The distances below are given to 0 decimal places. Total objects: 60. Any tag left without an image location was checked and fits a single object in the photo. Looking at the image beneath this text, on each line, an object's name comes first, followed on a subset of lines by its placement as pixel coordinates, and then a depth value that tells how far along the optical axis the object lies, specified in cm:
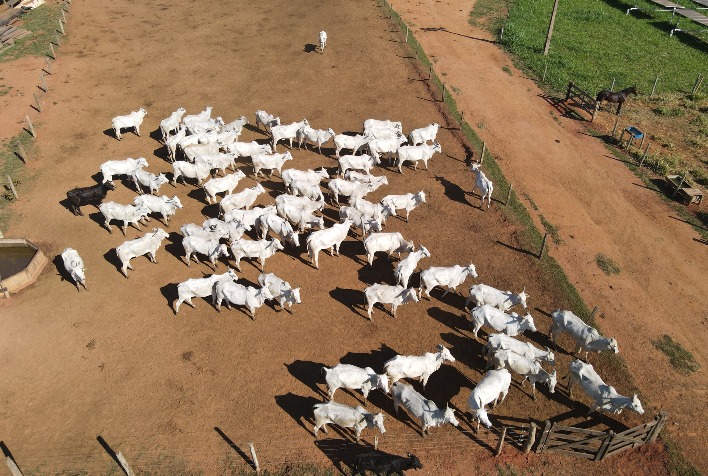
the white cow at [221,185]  2469
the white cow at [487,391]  1550
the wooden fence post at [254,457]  1446
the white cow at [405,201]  2395
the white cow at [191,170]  2583
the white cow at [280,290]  1936
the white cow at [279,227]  2206
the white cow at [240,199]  2377
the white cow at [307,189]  2455
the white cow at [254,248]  2128
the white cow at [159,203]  2358
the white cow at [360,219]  2270
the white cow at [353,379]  1631
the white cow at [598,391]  1598
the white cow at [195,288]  1950
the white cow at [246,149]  2739
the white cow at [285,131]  2885
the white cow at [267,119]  3044
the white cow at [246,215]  2262
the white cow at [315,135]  2867
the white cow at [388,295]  1938
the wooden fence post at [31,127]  3066
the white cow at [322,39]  4029
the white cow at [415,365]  1667
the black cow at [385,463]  1451
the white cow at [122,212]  2305
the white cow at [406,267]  2045
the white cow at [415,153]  2752
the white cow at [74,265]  2044
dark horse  3469
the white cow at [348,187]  2486
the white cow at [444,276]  2012
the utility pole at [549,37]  4108
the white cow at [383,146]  2770
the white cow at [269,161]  2644
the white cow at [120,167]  2581
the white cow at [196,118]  2986
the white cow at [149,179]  2512
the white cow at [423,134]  2933
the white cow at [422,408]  1534
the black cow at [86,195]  2442
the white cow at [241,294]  1923
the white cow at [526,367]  1670
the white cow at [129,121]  3008
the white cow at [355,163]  2661
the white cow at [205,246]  2119
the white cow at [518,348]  1720
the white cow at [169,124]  2989
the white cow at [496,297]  1934
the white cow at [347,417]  1527
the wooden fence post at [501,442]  1503
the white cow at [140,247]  2114
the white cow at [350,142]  2822
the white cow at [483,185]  2492
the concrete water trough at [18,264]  2081
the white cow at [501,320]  1830
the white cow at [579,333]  1770
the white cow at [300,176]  2523
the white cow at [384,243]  2162
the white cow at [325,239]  2169
